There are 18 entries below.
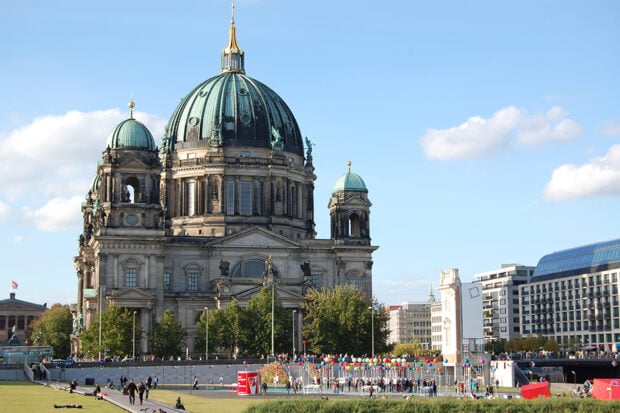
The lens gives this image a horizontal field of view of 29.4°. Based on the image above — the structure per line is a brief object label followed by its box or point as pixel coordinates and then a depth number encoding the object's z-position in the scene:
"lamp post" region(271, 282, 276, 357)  130.62
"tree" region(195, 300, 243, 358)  134.25
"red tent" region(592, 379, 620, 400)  71.13
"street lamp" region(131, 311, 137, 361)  130.62
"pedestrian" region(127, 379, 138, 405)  73.88
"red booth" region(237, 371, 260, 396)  91.56
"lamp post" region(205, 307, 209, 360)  132.88
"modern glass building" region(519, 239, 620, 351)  164.12
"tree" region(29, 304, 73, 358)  180.62
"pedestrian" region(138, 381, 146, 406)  73.62
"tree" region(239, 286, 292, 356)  135.00
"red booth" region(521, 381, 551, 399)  73.50
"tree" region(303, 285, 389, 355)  137.00
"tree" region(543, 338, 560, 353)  165.38
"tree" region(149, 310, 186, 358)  133.25
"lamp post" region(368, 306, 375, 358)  135.76
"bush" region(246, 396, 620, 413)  62.56
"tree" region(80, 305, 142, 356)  130.25
